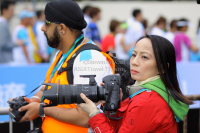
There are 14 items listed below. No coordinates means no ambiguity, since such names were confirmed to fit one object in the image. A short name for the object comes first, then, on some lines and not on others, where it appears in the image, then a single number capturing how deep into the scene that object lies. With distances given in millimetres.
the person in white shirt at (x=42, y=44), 17109
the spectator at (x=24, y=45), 15884
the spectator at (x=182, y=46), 17516
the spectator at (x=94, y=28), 16312
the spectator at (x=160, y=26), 19359
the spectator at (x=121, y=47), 17859
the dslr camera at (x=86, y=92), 4338
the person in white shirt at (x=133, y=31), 18187
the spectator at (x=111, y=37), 17623
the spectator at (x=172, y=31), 18766
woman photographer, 4187
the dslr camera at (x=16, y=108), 5074
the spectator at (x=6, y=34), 13836
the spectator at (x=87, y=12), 16816
